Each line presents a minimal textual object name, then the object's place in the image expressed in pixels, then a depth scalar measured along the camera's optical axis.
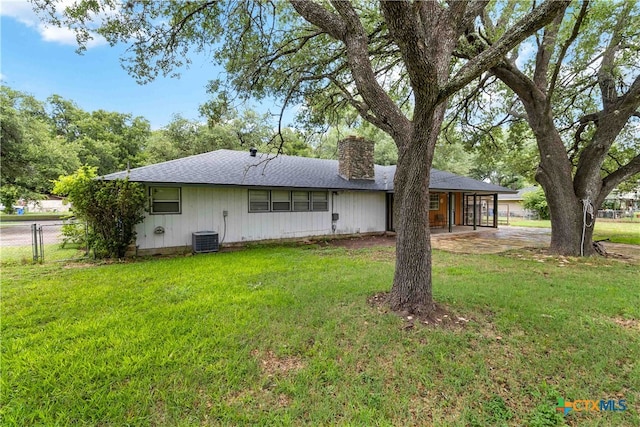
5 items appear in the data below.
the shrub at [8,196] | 19.33
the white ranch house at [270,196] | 8.38
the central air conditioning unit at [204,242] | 8.51
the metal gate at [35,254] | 6.84
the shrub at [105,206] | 7.08
